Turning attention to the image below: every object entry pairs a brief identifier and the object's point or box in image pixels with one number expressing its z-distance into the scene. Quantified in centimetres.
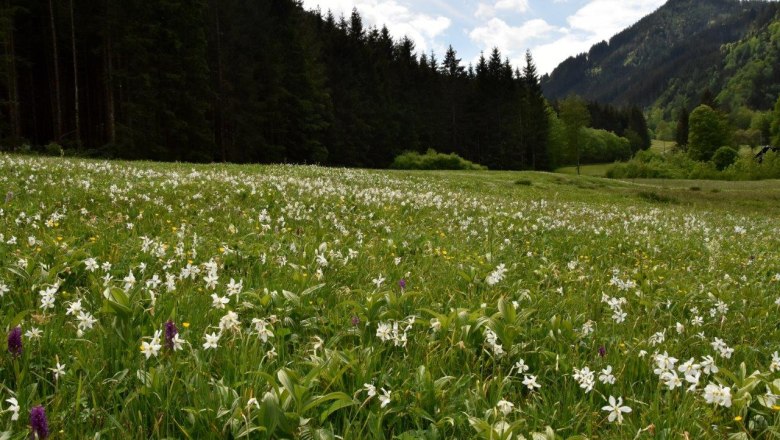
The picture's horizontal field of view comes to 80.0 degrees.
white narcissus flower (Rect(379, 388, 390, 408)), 234
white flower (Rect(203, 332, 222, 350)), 270
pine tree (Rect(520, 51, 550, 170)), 10550
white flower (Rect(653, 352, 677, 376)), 278
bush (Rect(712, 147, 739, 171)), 9788
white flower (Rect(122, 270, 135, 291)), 348
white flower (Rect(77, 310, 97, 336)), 279
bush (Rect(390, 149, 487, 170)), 7225
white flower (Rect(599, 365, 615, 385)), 280
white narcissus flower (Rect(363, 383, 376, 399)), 236
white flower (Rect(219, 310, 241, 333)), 285
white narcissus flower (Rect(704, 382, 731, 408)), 240
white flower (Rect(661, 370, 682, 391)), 256
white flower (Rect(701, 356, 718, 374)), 265
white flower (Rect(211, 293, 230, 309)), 311
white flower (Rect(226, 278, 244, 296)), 341
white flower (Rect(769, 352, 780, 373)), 314
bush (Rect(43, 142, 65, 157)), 3107
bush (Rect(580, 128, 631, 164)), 14255
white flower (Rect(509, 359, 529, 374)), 303
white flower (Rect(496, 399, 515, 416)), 231
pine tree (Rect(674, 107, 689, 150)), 14725
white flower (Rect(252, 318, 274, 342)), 287
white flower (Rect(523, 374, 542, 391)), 276
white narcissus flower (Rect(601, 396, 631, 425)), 228
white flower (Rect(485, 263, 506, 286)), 473
